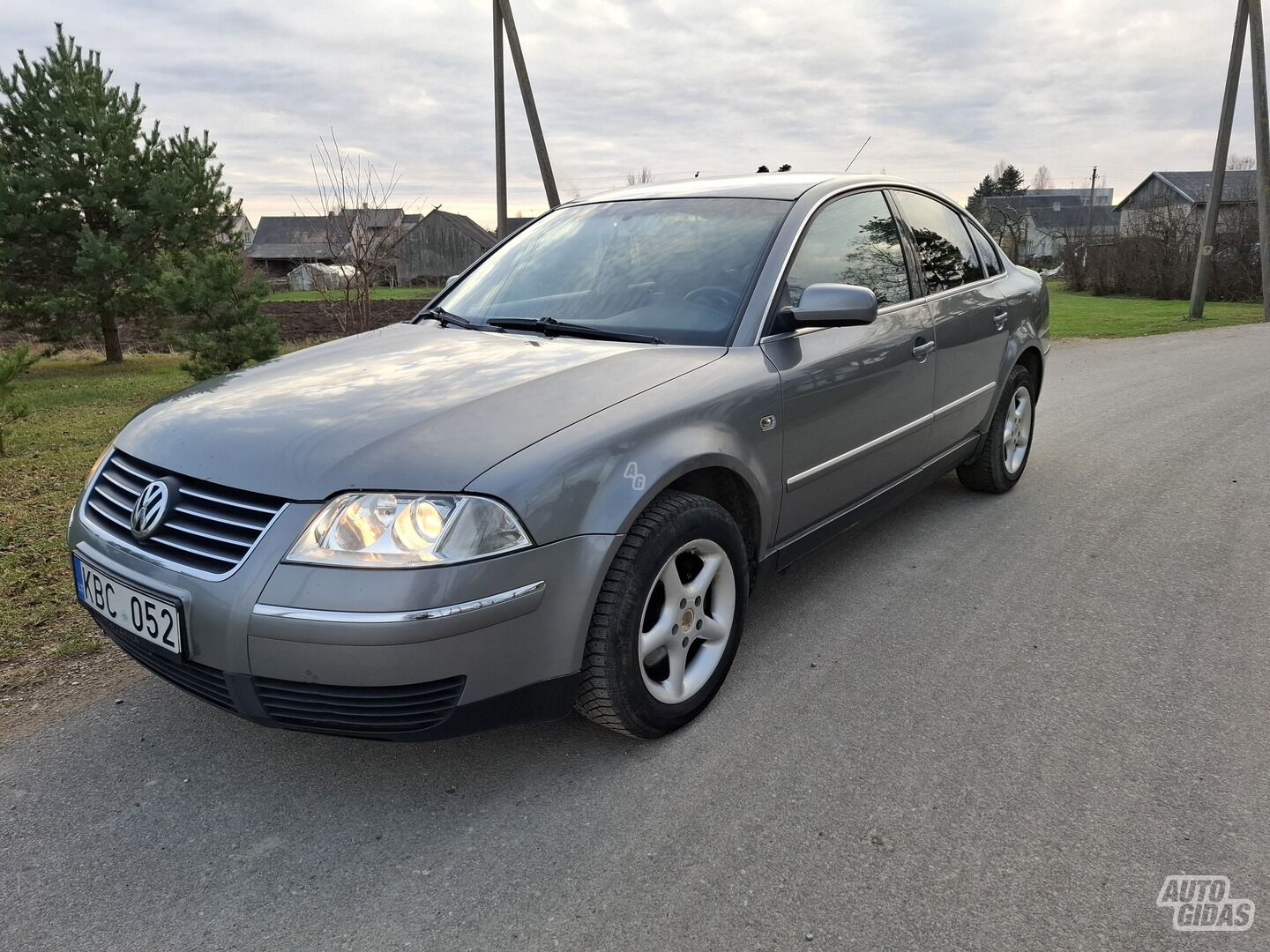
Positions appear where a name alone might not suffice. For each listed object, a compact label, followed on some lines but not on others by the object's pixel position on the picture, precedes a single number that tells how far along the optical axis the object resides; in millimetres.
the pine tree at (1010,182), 81625
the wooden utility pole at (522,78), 12680
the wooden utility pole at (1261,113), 15305
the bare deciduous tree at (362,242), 12703
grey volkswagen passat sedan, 2049
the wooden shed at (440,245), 64500
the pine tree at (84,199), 15492
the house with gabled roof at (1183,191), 29908
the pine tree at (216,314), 11695
